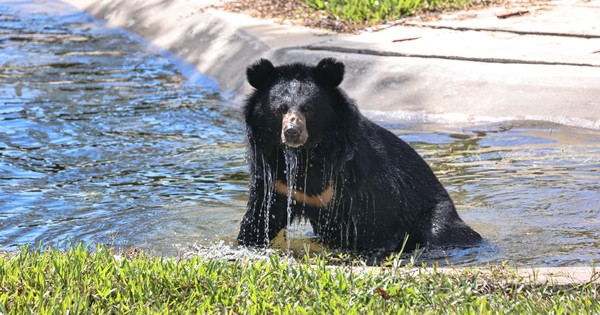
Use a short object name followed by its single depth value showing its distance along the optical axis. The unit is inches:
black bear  469.1
